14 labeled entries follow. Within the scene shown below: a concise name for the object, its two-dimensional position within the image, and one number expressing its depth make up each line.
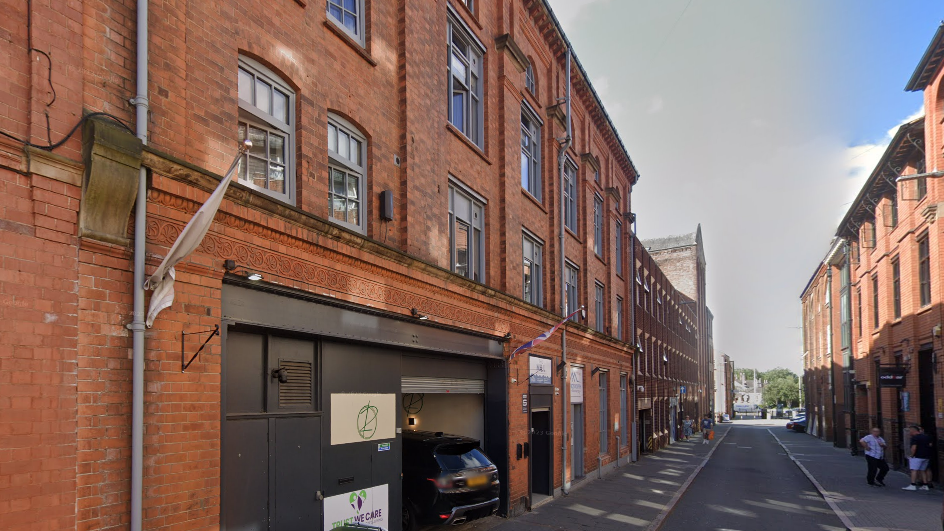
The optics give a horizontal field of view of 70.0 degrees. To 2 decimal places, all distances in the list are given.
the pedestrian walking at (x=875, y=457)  19.67
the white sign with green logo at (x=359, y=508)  8.62
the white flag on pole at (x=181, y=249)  5.64
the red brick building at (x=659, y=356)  31.08
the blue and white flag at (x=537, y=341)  14.60
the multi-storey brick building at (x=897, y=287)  18.67
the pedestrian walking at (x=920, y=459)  18.27
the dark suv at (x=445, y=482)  10.56
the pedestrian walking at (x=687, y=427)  43.64
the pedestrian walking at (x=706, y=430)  37.44
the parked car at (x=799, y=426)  53.92
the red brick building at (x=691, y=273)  61.19
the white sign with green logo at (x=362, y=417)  8.90
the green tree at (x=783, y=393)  114.81
